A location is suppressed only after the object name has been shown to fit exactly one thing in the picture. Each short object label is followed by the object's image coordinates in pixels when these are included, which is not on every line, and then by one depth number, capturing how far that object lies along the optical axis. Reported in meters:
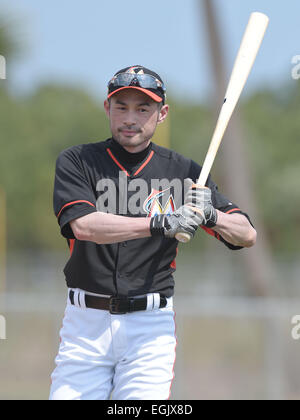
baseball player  6.46
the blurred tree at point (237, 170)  18.39
